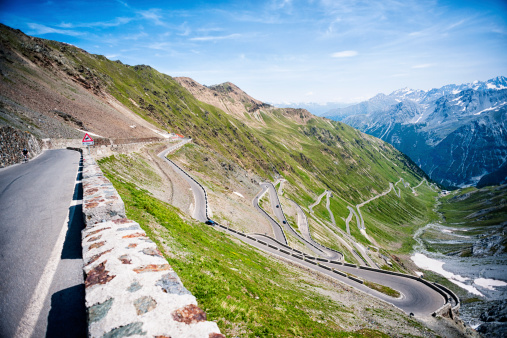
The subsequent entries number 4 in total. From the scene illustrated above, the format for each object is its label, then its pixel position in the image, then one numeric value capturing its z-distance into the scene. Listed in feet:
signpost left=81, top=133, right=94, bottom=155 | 83.14
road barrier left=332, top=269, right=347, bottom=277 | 150.15
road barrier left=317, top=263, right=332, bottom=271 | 155.37
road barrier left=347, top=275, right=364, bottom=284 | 144.36
